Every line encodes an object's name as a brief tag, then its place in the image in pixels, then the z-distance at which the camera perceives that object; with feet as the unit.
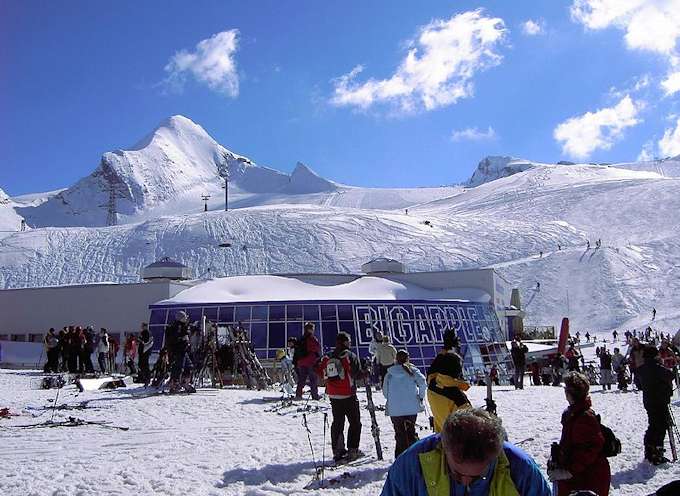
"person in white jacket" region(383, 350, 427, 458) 24.80
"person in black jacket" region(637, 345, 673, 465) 25.82
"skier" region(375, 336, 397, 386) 32.89
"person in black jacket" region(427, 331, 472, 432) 20.77
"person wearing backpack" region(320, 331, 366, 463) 27.07
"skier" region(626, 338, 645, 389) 36.26
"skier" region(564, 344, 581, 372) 69.21
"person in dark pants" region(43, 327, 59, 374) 72.13
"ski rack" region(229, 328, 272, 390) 58.75
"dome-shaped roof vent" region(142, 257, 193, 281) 139.03
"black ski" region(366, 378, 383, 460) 27.32
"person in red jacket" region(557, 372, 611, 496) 16.60
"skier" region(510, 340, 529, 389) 65.57
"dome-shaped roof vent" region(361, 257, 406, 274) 133.41
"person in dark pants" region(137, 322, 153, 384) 59.77
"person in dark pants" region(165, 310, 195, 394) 50.19
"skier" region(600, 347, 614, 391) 66.13
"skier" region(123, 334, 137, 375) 73.49
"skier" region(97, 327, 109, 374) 71.15
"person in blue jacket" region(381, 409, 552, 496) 8.95
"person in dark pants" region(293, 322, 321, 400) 44.14
